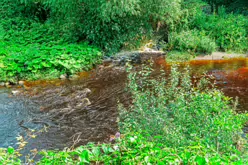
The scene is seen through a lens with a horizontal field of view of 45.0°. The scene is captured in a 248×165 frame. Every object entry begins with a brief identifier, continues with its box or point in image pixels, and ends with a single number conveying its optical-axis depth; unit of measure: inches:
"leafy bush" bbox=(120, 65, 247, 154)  140.0
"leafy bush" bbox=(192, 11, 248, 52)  440.6
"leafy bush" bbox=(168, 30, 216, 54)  423.5
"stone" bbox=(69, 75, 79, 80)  351.3
